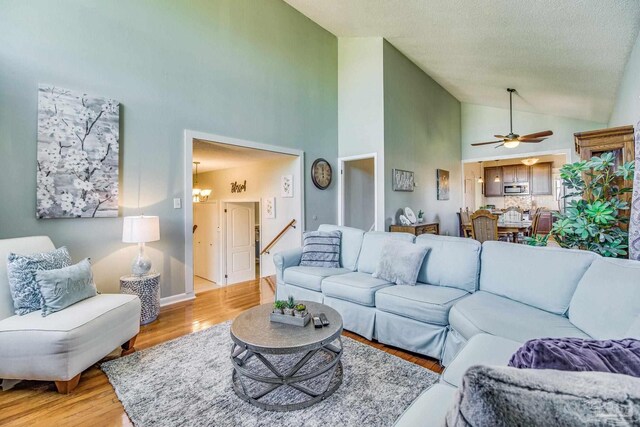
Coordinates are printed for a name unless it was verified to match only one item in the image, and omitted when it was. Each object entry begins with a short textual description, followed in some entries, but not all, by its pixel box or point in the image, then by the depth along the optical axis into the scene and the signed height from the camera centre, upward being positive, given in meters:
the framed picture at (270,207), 5.86 +0.18
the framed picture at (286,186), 5.54 +0.57
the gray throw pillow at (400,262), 2.80 -0.44
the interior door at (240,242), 5.81 -0.51
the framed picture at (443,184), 7.13 +0.77
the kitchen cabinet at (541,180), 9.16 +1.08
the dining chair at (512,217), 6.46 -0.04
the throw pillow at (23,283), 2.19 -0.48
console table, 5.43 -0.23
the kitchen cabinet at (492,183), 9.89 +1.09
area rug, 1.73 -1.14
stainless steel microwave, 9.48 +0.84
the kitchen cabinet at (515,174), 9.46 +1.32
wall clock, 5.61 +0.81
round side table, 3.17 -0.78
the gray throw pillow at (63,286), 2.17 -0.52
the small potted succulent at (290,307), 2.10 -0.65
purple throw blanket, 0.72 -0.35
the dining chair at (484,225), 4.82 -0.16
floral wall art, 2.99 +0.65
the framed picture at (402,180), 5.59 +0.68
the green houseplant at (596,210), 2.47 +0.04
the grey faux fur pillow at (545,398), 0.48 -0.31
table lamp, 3.21 -0.17
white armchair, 1.94 -0.81
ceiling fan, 5.17 +1.44
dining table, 5.40 -0.23
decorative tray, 2.03 -0.70
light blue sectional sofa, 1.57 -0.64
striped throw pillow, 3.60 -0.41
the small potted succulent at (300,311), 2.08 -0.66
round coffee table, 1.80 -0.97
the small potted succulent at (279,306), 2.13 -0.64
